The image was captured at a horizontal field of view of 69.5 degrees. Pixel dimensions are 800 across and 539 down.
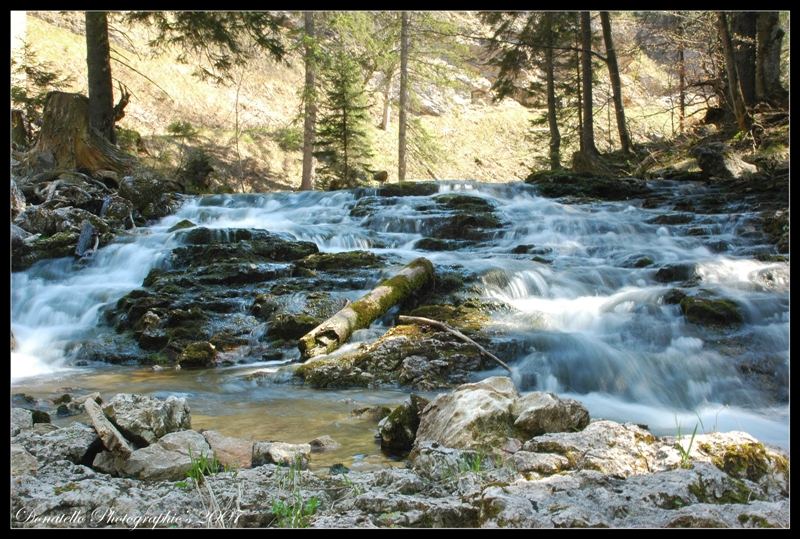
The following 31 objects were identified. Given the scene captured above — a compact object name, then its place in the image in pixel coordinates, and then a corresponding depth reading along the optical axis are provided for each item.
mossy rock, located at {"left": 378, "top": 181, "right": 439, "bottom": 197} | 14.68
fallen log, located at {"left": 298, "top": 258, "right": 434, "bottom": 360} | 6.14
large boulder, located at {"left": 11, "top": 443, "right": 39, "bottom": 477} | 2.67
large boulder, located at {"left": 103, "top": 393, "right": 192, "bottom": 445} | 3.30
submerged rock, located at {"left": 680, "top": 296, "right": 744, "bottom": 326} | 6.32
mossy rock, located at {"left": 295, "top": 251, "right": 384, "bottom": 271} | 8.93
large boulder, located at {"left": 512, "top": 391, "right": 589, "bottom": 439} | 3.33
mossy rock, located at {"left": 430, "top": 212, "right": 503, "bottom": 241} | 11.30
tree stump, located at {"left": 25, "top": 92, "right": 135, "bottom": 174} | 13.60
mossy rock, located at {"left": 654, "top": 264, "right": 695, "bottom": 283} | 8.07
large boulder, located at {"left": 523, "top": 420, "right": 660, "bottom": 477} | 2.78
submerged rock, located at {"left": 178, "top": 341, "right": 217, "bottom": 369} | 6.17
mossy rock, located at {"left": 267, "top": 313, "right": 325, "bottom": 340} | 6.77
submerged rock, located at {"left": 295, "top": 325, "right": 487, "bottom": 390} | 5.38
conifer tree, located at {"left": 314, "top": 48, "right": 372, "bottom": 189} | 19.59
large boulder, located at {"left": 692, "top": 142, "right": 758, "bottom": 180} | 12.97
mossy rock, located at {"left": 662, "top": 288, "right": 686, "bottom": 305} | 6.84
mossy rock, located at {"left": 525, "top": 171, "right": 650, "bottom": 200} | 13.63
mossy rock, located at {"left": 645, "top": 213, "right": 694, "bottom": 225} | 11.04
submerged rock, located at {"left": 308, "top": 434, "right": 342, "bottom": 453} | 3.62
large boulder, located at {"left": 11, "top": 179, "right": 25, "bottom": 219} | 9.35
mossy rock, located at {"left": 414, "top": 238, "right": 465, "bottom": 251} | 10.47
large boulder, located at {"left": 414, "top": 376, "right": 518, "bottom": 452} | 3.21
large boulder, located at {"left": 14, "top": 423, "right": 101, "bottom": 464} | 2.94
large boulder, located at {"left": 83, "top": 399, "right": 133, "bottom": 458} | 3.03
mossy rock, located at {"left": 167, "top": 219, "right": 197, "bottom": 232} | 11.20
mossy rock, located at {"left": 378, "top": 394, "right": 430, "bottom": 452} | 3.65
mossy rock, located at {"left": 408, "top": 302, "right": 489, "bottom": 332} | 6.54
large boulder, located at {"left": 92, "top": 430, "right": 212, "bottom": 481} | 2.84
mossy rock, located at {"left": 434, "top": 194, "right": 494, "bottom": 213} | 12.77
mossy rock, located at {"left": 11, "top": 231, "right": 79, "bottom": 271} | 9.13
